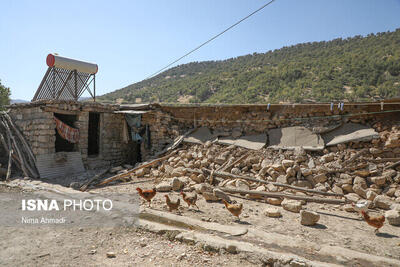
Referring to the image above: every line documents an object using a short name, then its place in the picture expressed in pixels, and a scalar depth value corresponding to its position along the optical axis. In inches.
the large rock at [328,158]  249.3
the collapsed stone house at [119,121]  292.5
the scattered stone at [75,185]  286.4
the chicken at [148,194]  202.1
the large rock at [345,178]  225.5
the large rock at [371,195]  204.1
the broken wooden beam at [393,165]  225.1
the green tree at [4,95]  854.5
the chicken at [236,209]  170.1
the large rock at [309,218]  164.1
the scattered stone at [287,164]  249.6
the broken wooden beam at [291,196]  201.4
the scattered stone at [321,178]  232.3
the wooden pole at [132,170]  305.1
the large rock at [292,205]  192.4
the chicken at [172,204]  187.0
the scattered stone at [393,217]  164.5
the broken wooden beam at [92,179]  278.5
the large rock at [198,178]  272.4
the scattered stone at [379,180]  217.0
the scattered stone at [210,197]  221.9
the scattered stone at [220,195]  216.8
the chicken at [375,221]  147.9
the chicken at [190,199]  194.5
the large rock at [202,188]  234.3
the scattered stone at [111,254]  133.4
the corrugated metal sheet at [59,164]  333.4
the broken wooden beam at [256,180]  215.1
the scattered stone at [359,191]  211.2
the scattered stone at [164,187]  254.8
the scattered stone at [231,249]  129.8
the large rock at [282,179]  241.2
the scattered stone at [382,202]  193.0
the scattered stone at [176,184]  253.9
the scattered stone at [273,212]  181.9
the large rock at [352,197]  207.6
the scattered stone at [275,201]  214.5
